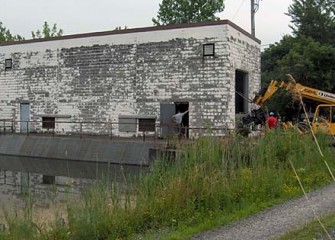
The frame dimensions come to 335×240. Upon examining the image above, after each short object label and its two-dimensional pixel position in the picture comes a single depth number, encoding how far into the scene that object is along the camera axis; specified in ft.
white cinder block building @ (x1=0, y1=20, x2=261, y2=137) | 77.15
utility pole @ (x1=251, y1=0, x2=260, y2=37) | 109.70
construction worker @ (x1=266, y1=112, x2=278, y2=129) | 57.66
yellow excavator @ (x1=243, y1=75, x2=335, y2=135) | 64.34
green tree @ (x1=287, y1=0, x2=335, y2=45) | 130.41
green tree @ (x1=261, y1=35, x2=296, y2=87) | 131.13
